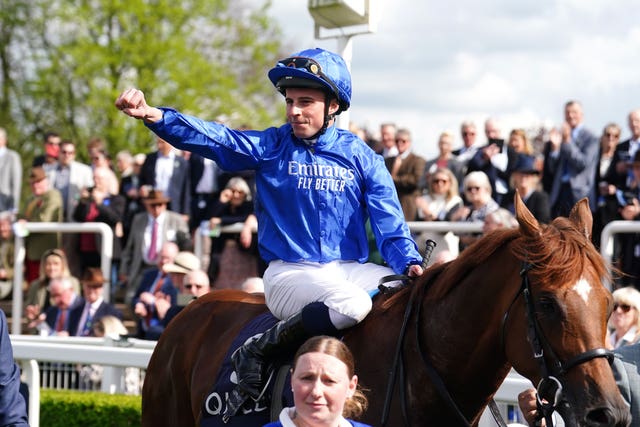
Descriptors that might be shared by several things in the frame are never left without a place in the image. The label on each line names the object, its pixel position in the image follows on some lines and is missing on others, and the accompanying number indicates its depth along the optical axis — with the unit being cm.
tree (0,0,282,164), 3813
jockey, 692
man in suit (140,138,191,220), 1666
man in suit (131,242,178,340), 1367
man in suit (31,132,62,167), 1924
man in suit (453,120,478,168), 1592
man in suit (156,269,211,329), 1234
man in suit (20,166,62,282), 1630
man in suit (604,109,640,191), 1368
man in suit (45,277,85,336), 1451
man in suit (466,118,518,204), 1448
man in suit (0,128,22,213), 1832
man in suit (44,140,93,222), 1776
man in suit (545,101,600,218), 1425
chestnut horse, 556
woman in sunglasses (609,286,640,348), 1006
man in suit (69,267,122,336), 1431
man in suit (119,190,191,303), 1553
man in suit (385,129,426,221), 1478
